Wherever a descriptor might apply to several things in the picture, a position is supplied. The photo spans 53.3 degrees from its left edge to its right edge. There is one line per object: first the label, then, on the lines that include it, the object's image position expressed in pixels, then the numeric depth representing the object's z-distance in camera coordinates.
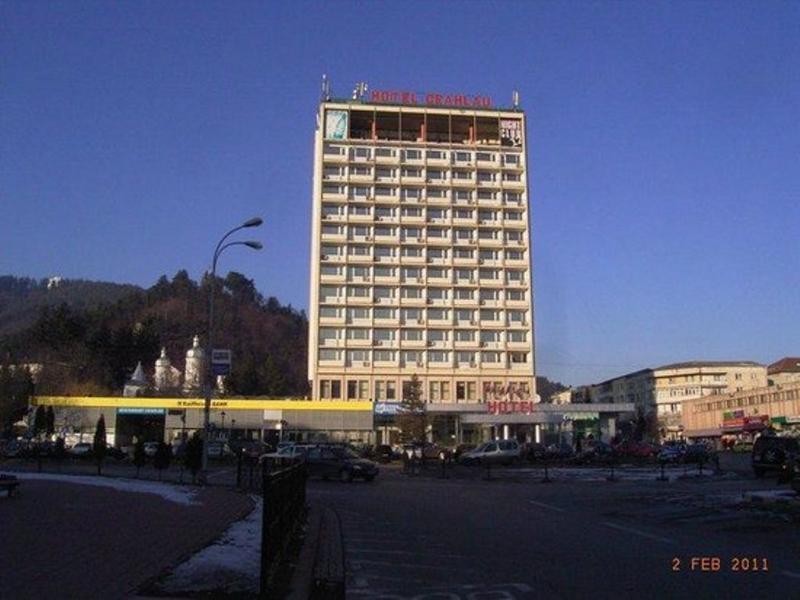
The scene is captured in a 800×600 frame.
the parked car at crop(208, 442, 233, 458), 57.53
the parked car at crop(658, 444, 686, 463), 54.42
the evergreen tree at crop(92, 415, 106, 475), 37.71
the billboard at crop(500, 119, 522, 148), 111.75
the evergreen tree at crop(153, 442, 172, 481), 34.38
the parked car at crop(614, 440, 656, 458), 60.19
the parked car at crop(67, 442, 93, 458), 59.53
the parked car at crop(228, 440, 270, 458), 59.10
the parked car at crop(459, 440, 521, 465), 53.19
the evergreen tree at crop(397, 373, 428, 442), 78.19
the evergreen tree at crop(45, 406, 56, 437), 68.75
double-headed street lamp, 29.18
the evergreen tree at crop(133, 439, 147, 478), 35.62
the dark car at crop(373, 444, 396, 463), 60.67
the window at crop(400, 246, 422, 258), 105.97
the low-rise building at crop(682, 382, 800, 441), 109.00
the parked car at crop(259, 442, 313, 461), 37.21
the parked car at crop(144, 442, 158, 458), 60.10
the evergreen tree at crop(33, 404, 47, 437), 68.38
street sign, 29.97
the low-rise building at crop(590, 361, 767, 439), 160.88
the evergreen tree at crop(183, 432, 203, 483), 29.36
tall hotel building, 102.25
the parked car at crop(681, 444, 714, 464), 53.31
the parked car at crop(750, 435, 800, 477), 33.00
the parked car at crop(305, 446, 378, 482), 34.66
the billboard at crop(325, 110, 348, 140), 107.62
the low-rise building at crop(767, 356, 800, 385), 156.00
